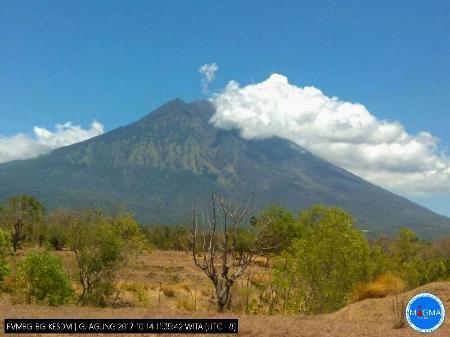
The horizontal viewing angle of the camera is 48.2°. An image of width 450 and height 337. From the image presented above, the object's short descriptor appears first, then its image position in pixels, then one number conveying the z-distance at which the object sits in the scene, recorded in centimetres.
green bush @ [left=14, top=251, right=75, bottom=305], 2819
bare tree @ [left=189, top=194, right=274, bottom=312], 2558
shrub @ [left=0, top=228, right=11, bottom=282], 2741
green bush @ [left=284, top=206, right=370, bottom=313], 2916
